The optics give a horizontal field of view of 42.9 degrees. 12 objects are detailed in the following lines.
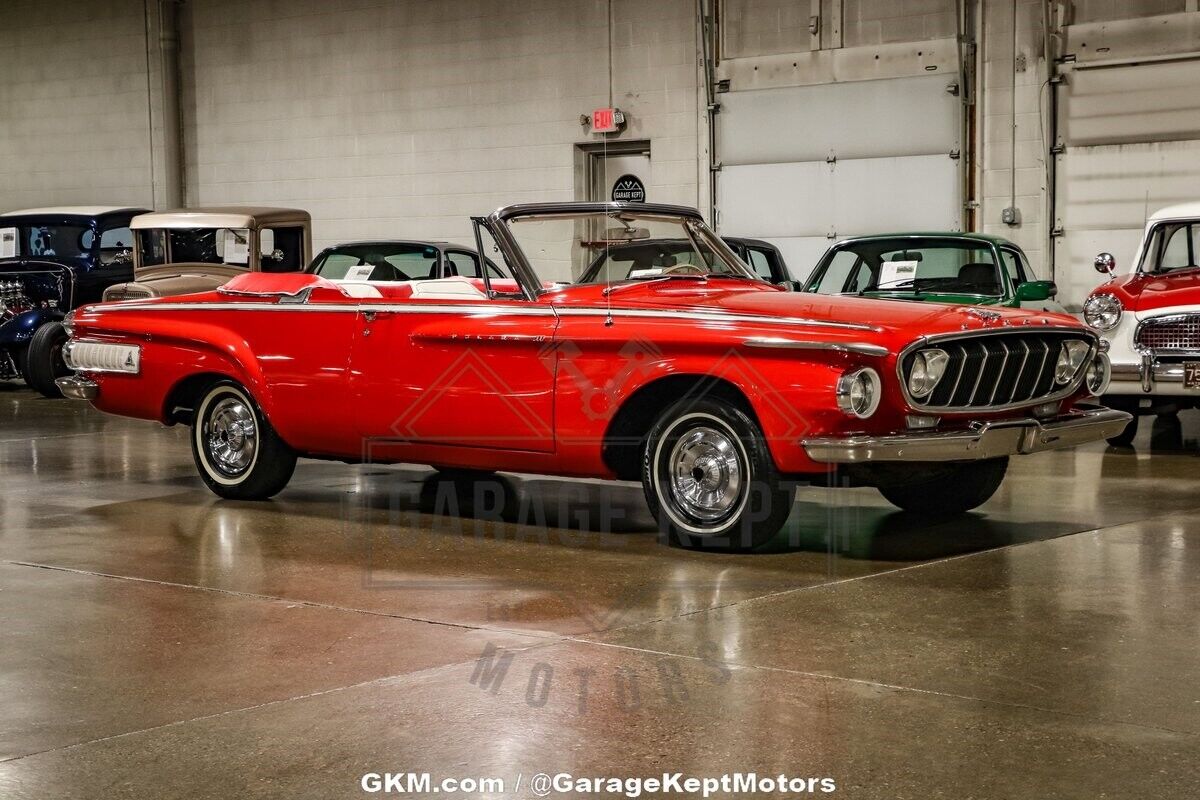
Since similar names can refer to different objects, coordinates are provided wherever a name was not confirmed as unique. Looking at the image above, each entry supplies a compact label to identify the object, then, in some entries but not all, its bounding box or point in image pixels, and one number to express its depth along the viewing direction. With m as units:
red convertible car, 6.03
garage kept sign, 18.58
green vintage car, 10.45
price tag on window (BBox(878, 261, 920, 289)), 10.77
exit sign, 18.11
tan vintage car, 15.93
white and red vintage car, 9.81
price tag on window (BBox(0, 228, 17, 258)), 16.95
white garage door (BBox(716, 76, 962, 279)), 16.41
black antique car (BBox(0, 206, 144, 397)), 15.84
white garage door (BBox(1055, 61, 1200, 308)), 15.04
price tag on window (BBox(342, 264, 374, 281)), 10.04
